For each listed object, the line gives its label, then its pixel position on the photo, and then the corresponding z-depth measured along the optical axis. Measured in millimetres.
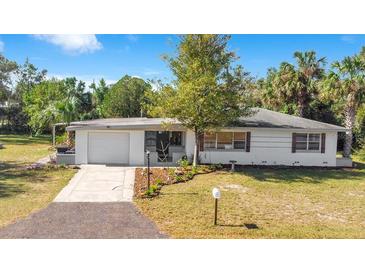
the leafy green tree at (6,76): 44125
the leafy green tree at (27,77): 47250
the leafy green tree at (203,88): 16281
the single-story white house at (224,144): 18703
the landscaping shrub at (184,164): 17822
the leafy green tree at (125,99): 37281
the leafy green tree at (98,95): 39653
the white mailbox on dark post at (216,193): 9361
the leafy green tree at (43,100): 30194
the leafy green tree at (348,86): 20969
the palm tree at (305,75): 26766
